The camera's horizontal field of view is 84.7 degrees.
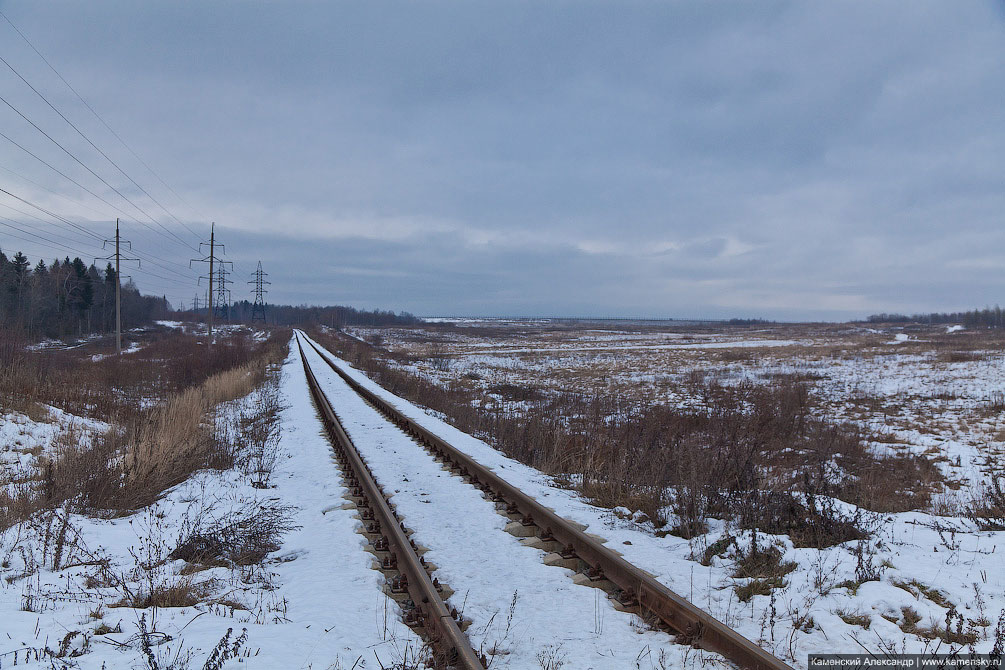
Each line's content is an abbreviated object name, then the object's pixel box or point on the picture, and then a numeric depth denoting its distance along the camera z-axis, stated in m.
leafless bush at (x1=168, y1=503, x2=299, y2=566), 5.20
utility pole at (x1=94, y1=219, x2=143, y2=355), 34.88
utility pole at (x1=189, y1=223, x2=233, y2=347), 43.77
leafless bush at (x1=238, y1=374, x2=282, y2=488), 8.70
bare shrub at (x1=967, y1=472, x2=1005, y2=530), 5.92
